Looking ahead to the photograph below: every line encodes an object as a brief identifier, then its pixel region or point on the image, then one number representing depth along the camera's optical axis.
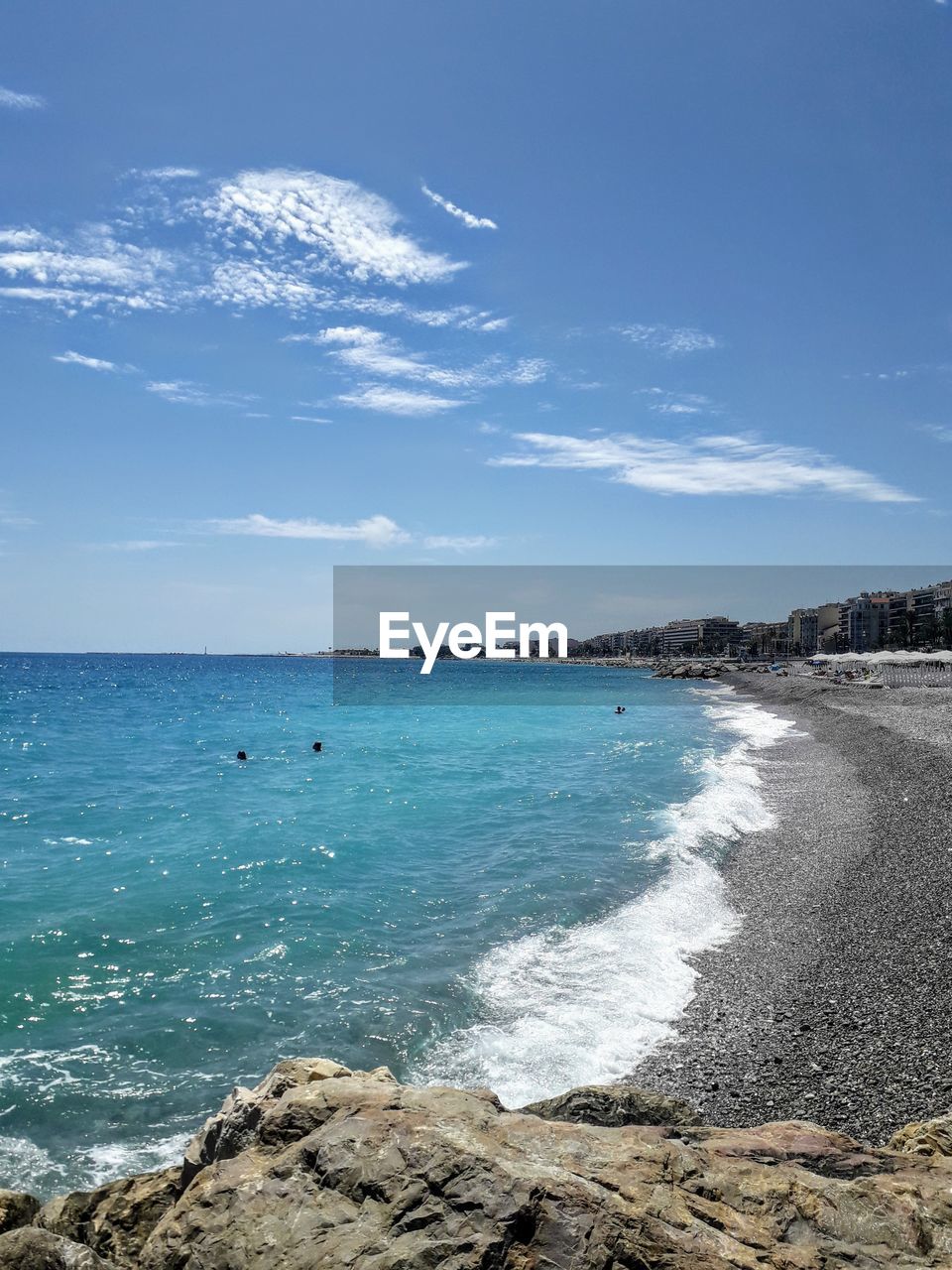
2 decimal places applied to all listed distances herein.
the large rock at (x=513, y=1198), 3.32
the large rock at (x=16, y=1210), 4.25
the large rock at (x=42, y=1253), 3.65
